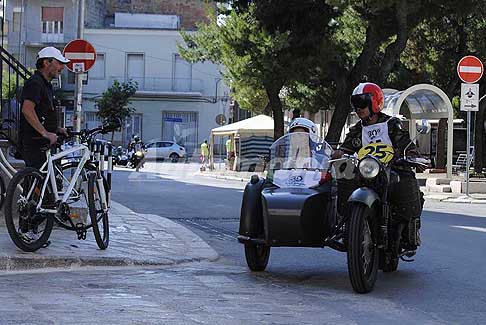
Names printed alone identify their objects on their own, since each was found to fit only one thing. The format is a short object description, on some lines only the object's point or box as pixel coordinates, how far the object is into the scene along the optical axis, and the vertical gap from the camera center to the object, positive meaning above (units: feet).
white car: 180.96 +0.83
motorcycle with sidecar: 24.09 -1.48
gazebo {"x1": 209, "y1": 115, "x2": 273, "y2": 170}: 132.05 +2.68
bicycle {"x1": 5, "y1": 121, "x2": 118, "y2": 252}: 27.35 -1.50
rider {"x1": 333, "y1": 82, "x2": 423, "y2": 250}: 26.91 +0.61
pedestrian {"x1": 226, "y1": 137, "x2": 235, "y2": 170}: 137.47 +0.30
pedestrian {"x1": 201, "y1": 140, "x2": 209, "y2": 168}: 148.97 +0.56
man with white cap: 28.58 +1.40
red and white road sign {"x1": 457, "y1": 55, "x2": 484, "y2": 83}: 70.18 +7.73
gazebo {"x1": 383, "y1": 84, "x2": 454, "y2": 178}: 85.30 +6.15
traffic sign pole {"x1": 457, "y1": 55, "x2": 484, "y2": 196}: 67.92 +6.28
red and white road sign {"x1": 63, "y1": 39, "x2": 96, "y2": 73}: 52.65 +6.02
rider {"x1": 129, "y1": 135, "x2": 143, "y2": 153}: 136.79 +1.34
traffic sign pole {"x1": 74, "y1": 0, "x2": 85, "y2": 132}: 55.67 +3.45
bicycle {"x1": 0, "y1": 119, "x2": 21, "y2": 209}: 32.32 -0.71
